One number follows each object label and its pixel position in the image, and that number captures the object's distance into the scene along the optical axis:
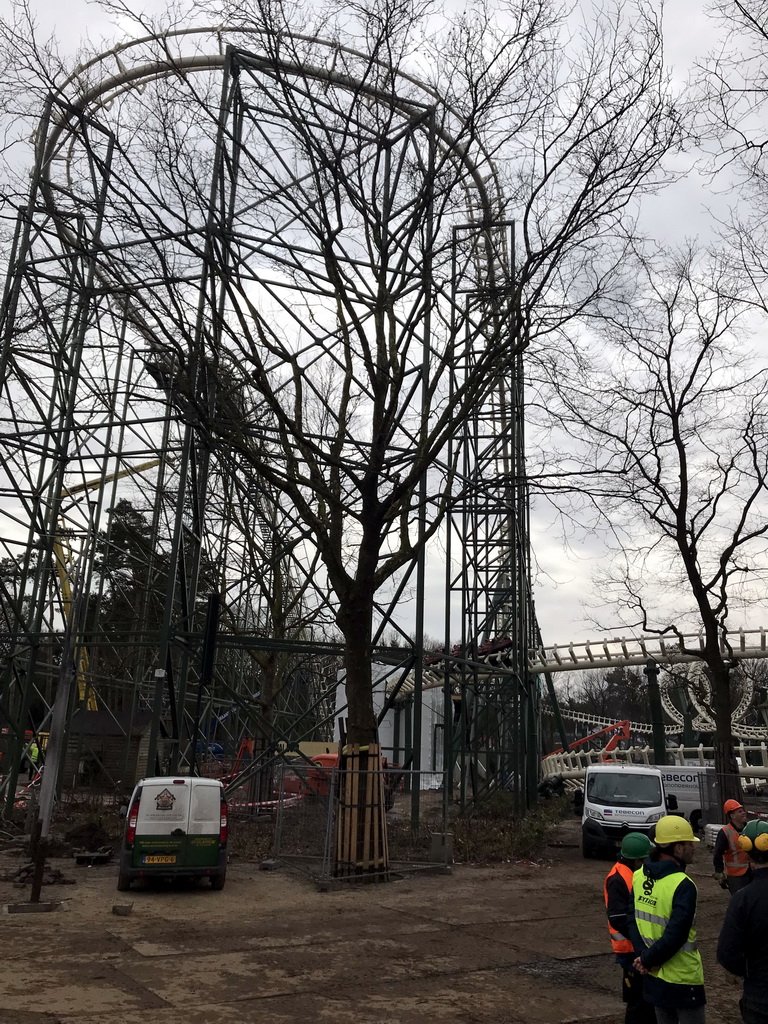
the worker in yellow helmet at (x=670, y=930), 4.46
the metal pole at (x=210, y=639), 13.23
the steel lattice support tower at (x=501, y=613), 22.38
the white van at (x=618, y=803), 16.97
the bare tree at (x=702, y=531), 19.44
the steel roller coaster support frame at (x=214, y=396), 13.05
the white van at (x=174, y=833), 11.39
